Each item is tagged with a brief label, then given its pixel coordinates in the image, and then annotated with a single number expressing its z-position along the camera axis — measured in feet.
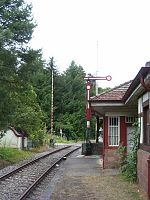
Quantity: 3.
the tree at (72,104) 202.86
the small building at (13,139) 90.05
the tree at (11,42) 54.75
